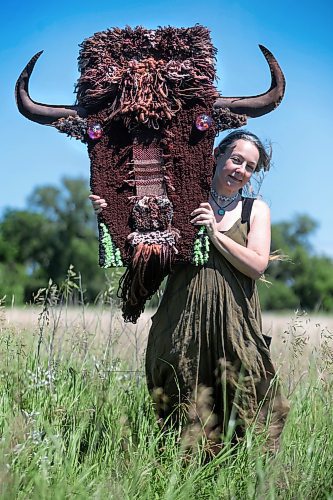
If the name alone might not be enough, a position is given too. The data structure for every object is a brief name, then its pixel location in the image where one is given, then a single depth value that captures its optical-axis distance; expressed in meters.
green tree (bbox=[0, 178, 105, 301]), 44.94
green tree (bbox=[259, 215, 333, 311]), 54.47
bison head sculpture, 3.89
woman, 3.97
